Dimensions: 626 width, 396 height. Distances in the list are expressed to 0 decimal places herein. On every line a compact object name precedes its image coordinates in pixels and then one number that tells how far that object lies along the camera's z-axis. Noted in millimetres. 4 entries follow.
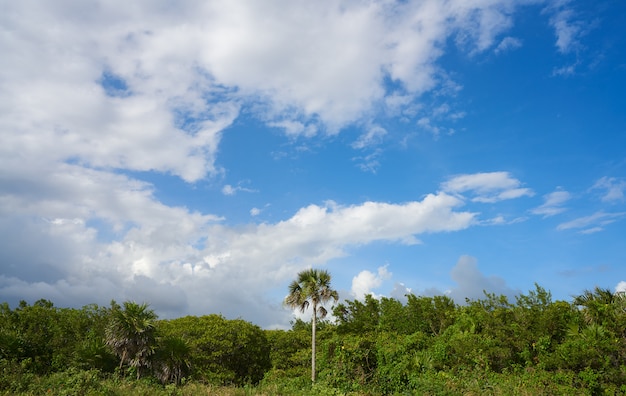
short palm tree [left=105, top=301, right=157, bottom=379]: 28938
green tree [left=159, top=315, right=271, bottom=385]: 41094
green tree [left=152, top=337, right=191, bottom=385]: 29531
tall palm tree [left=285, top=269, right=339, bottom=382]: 39844
